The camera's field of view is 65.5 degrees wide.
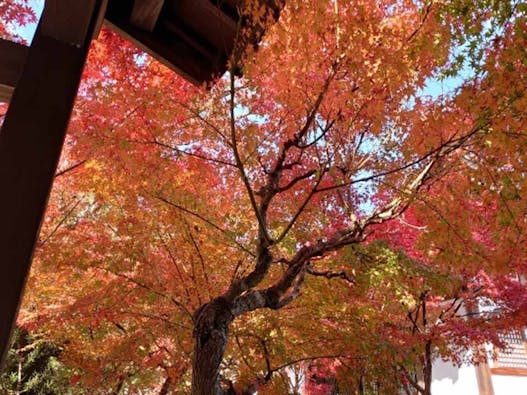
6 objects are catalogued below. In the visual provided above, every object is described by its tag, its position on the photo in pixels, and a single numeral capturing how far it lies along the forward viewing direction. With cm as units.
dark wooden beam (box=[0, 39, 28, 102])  188
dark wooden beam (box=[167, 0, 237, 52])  320
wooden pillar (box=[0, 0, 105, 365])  154
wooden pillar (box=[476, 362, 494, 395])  1069
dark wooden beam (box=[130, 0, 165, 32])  292
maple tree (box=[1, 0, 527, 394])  454
